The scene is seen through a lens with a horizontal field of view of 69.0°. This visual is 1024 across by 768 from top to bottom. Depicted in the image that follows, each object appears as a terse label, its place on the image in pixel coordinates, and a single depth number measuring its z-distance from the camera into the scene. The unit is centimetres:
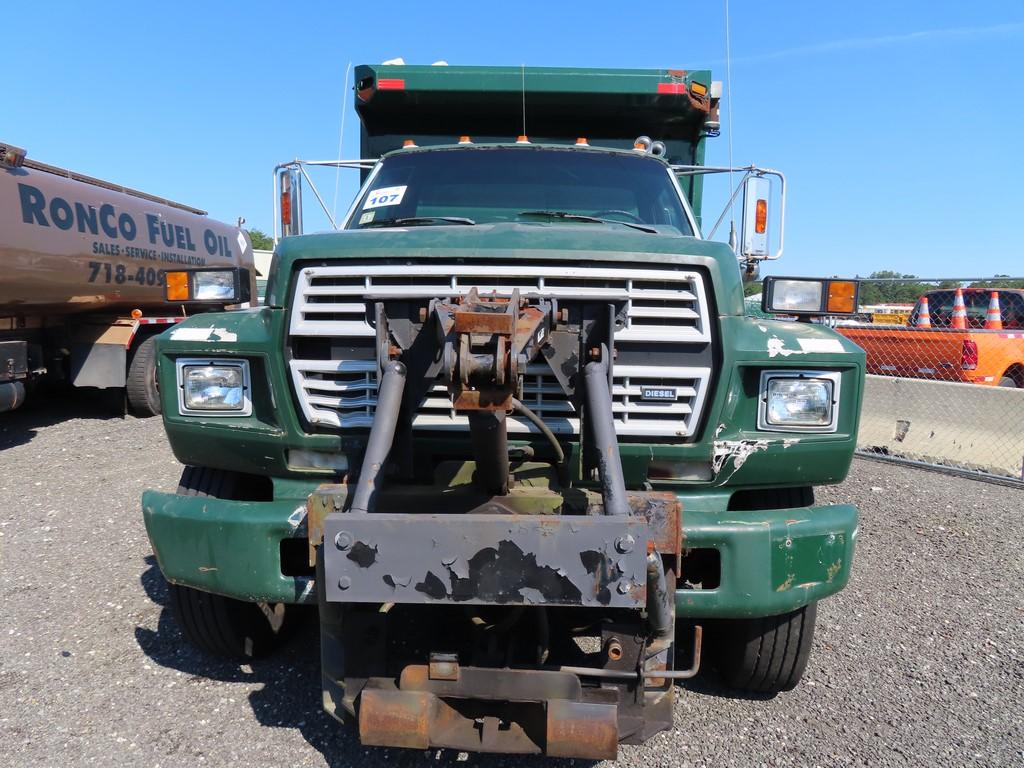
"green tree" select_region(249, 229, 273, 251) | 4580
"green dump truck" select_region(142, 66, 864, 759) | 200
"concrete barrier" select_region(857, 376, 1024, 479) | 703
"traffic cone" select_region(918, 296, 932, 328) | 1096
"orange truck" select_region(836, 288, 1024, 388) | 873
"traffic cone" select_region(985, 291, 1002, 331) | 1036
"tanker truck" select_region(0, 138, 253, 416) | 711
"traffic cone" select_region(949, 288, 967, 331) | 1027
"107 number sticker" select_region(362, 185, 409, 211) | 402
